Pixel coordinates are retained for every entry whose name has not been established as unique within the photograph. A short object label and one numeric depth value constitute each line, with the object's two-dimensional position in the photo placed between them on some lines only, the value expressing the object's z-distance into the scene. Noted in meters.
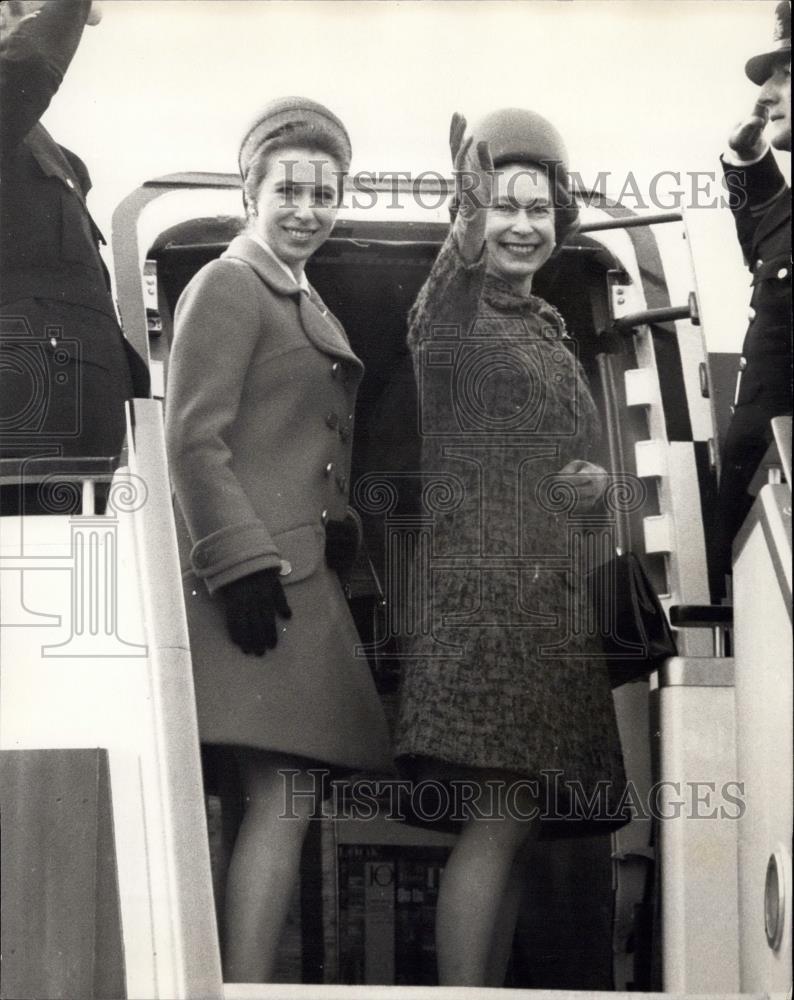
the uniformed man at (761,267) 3.25
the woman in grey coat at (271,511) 3.19
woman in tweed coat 3.17
